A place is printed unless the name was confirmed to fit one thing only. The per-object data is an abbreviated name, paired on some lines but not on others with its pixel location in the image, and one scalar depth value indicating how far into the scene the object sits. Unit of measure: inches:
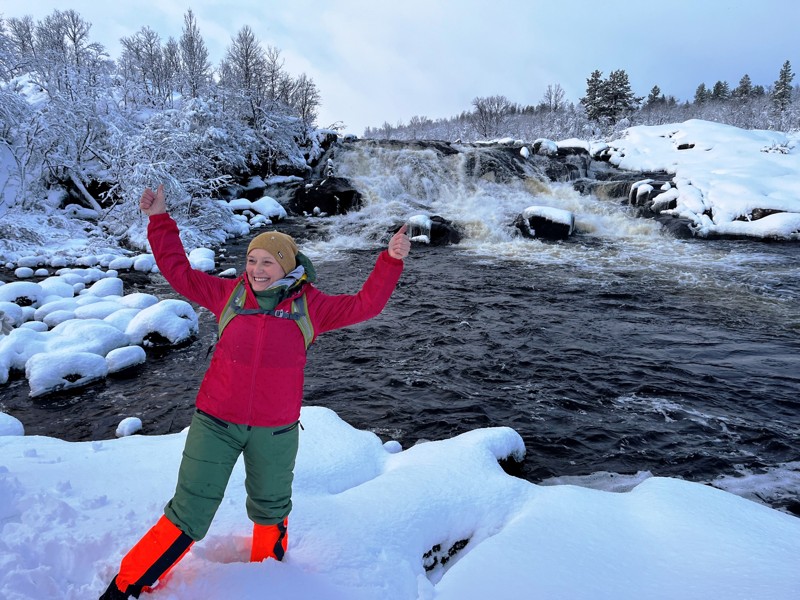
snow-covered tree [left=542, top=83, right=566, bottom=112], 2513.5
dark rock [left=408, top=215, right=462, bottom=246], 638.5
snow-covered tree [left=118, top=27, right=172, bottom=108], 1859.0
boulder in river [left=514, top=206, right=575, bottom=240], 638.5
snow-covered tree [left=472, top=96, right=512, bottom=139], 2250.2
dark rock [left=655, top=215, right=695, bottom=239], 636.1
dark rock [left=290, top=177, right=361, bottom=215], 834.8
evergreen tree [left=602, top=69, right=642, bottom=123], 1731.1
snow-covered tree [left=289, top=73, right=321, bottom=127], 1531.7
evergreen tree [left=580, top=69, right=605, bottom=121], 1784.2
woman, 78.7
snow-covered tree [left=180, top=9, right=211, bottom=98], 1465.8
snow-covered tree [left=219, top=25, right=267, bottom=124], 1337.4
